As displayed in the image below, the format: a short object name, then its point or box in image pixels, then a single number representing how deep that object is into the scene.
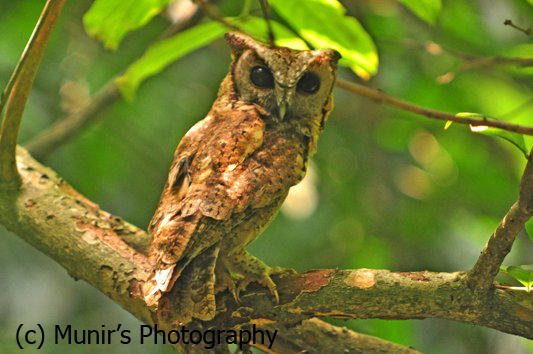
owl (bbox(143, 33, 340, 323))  5.16
